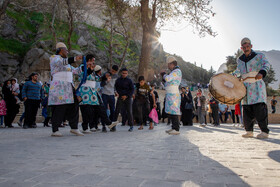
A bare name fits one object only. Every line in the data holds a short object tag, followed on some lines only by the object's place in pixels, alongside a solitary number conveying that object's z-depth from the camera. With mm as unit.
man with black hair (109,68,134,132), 7840
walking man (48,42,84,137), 5664
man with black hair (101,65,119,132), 7996
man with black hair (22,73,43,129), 9422
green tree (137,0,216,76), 12602
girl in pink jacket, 10289
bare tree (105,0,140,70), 15078
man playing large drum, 5223
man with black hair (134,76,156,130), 9000
